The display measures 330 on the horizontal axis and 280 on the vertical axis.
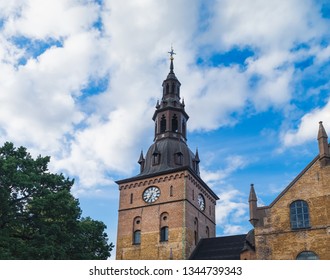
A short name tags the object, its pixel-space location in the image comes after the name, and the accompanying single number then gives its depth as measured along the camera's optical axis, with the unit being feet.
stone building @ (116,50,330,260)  94.32
